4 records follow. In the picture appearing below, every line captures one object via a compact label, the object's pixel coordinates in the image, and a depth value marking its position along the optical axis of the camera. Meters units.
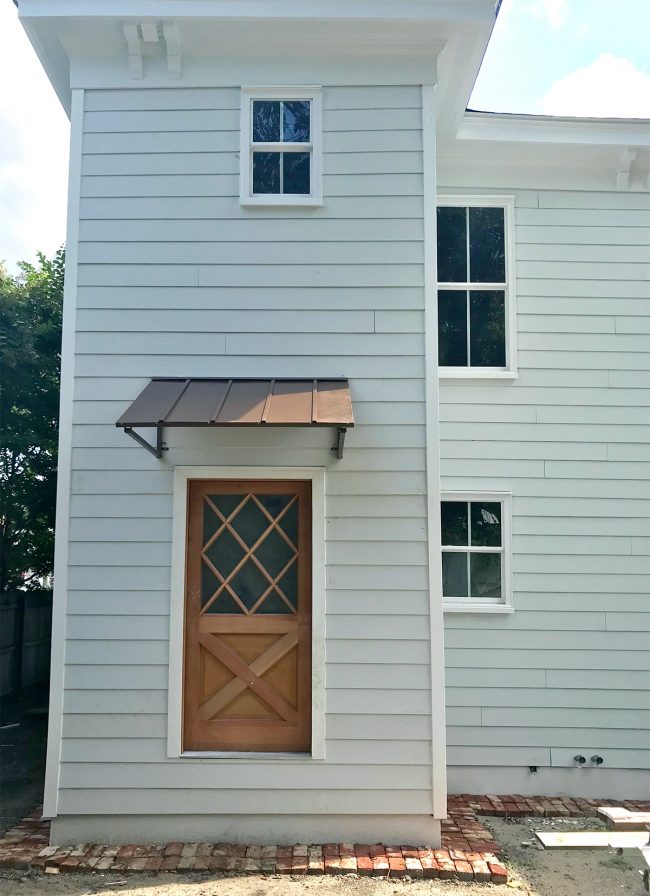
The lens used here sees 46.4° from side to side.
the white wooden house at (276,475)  5.09
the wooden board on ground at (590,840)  3.73
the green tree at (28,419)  9.31
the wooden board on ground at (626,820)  3.95
